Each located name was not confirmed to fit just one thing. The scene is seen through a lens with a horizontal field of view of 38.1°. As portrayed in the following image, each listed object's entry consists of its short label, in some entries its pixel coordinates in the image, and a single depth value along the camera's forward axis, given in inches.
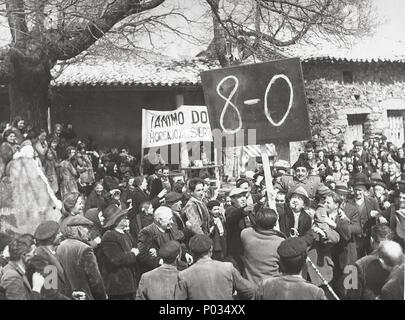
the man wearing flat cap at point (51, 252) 175.5
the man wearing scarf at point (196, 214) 245.0
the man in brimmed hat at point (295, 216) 227.1
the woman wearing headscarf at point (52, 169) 395.2
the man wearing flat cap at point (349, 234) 233.9
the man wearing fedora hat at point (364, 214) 249.8
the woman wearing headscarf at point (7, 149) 339.3
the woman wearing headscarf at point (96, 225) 214.1
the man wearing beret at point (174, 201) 272.5
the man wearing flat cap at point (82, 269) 183.5
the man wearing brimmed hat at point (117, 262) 198.1
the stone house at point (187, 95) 603.8
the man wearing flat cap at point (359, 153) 485.1
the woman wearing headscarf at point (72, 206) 214.7
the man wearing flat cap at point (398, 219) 240.1
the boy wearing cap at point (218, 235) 252.5
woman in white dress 317.4
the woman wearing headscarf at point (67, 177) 396.2
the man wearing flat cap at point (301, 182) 338.6
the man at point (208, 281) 159.0
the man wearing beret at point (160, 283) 164.1
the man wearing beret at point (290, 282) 145.5
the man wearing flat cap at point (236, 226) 235.1
